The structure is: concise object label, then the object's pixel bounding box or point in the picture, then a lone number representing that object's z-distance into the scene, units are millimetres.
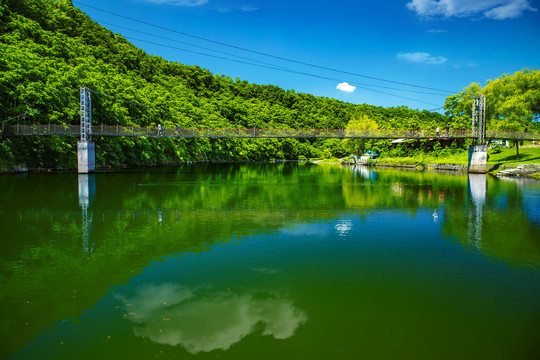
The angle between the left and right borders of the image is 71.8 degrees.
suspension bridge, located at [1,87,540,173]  37688
